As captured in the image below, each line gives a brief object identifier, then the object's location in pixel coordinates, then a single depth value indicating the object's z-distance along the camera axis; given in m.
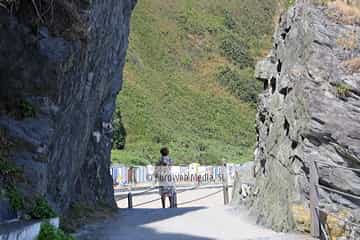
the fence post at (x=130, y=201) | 17.65
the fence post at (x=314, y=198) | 9.48
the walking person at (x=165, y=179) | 16.42
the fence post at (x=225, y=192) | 19.83
